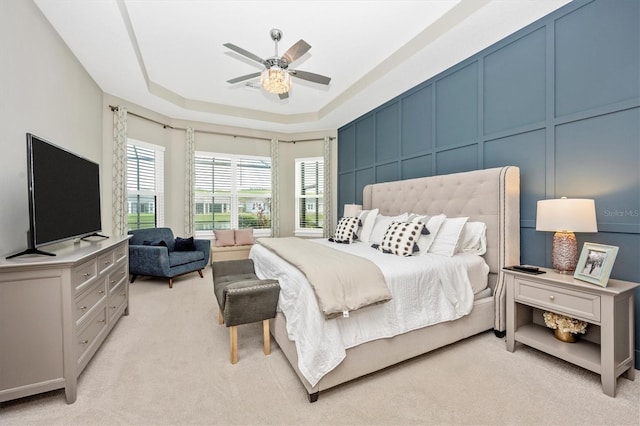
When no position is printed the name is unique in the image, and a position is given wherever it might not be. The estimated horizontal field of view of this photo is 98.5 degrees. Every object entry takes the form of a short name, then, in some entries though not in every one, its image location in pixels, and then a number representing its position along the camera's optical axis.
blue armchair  4.27
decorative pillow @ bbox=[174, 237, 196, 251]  4.87
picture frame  1.96
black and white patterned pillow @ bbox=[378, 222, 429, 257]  2.85
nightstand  1.87
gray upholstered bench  2.13
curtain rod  4.77
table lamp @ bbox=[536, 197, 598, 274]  2.12
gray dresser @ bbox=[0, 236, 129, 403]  1.67
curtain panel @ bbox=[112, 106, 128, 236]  4.49
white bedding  1.81
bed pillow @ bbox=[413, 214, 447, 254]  2.96
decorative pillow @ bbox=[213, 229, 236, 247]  5.73
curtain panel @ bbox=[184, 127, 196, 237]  5.73
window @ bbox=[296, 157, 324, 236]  6.54
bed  1.87
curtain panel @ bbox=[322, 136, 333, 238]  6.26
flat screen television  1.90
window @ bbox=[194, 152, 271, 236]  6.09
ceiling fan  2.75
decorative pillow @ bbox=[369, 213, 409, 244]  3.66
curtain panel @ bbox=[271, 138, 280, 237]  6.49
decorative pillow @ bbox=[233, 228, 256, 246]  5.92
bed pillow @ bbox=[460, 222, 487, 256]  2.93
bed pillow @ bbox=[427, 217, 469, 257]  2.83
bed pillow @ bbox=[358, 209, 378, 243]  3.95
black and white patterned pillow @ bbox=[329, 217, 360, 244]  3.92
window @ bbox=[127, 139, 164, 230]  5.02
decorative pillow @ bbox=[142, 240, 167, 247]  4.58
